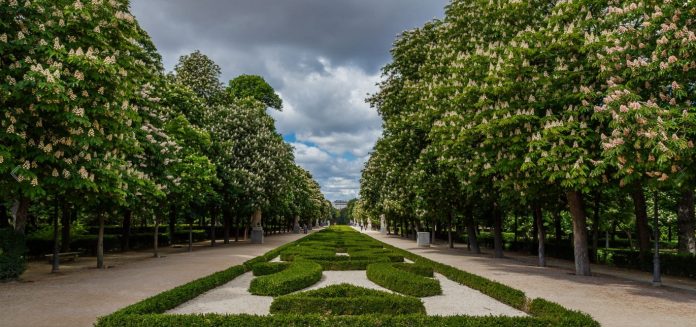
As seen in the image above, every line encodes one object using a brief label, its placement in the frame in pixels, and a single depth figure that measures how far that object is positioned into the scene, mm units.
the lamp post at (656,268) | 16547
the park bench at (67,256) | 23309
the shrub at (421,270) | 17109
